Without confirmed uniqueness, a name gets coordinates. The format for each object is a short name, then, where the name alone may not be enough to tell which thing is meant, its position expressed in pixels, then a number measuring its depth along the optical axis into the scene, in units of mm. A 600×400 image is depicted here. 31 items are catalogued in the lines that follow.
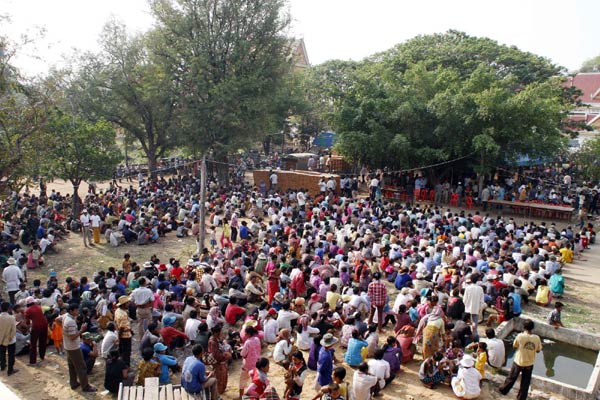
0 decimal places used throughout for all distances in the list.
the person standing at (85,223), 16844
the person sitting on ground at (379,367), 7446
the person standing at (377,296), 9984
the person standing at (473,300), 9852
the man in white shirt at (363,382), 6828
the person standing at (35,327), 8672
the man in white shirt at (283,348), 7794
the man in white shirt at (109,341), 8077
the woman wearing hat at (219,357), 7660
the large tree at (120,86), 26984
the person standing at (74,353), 7707
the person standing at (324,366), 7344
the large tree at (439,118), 21031
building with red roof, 46000
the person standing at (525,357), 7715
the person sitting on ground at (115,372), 7566
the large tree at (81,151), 18594
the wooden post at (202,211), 15359
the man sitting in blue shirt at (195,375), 6684
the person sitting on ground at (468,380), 7562
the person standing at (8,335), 8352
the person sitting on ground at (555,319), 10331
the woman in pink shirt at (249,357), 7562
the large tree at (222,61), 25125
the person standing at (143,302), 9352
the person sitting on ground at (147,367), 7276
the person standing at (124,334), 8398
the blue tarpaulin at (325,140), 34031
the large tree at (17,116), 11398
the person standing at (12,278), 11289
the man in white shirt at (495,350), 8570
